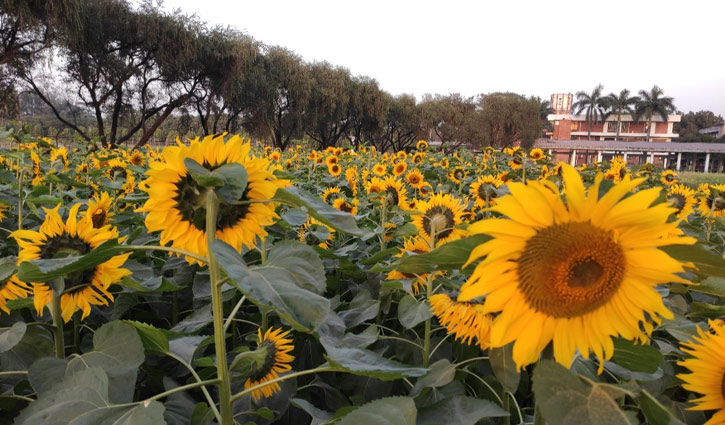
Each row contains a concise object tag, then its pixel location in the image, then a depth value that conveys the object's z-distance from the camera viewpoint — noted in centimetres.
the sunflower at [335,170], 559
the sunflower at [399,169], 524
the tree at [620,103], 7150
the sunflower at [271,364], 113
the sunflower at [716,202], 260
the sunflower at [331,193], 361
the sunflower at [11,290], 110
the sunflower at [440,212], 174
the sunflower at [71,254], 103
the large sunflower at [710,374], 72
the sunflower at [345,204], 290
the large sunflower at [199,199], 86
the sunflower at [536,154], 628
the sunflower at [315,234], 191
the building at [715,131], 8544
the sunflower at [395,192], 274
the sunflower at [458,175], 455
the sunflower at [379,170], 536
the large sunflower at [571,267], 57
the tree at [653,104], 7019
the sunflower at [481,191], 258
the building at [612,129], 7325
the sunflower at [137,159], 476
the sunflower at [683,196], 308
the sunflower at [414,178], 436
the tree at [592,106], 7269
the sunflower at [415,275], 135
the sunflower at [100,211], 157
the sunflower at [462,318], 98
